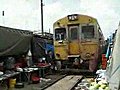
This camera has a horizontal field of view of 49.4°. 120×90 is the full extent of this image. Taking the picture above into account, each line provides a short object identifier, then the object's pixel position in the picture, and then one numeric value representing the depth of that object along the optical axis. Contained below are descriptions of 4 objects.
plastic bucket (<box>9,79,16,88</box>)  5.01
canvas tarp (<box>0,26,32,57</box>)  5.06
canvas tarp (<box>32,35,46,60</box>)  6.88
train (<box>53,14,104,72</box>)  6.79
